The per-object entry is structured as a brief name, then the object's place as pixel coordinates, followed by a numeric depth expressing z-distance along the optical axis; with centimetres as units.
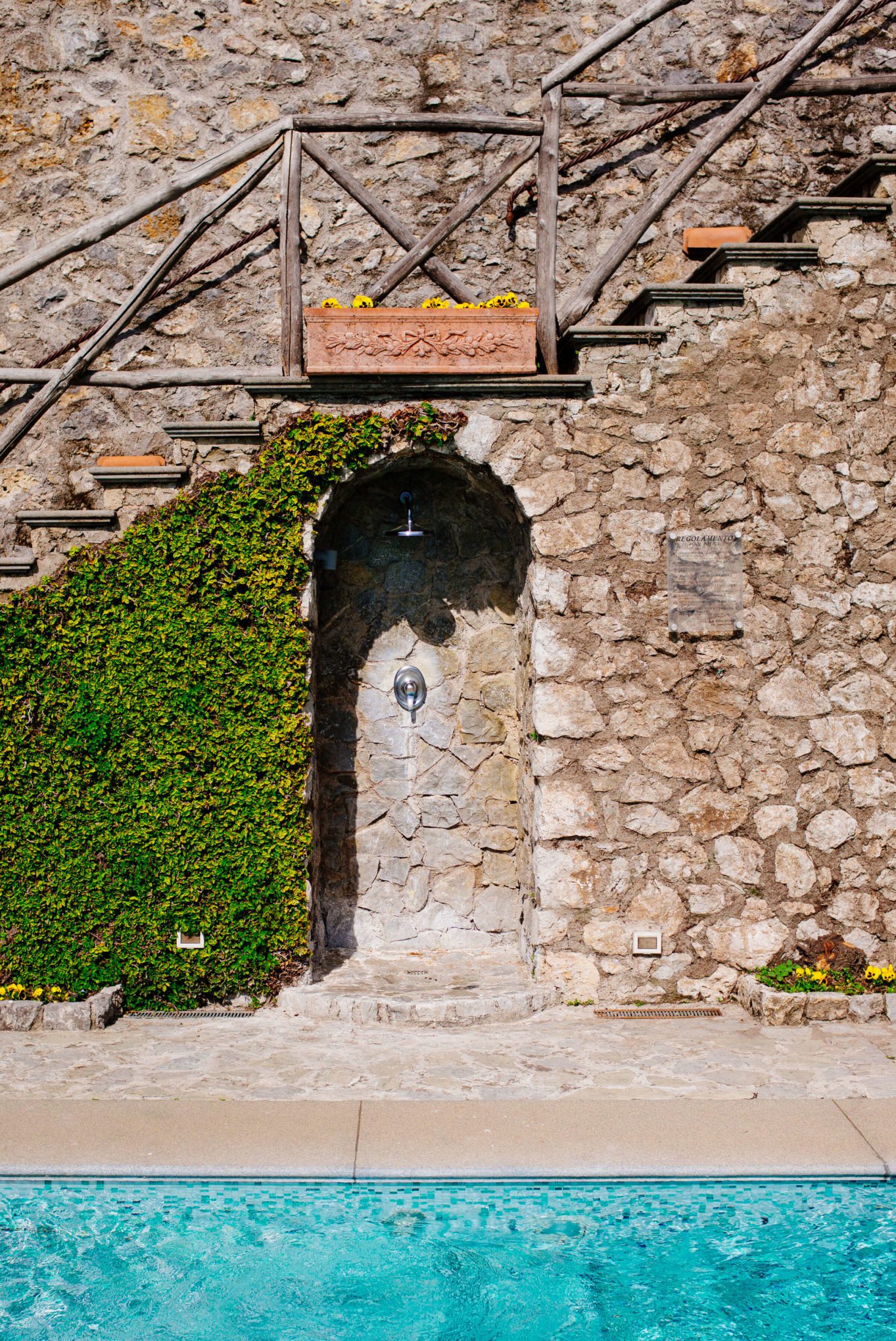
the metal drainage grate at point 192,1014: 639
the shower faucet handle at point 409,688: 739
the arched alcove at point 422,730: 741
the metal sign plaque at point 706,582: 657
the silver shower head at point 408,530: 701
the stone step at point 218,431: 639
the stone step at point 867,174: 654
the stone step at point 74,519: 629
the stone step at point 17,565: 625
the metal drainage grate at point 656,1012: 637
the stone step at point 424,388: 647
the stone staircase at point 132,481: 630
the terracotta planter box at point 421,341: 637
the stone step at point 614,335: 651
